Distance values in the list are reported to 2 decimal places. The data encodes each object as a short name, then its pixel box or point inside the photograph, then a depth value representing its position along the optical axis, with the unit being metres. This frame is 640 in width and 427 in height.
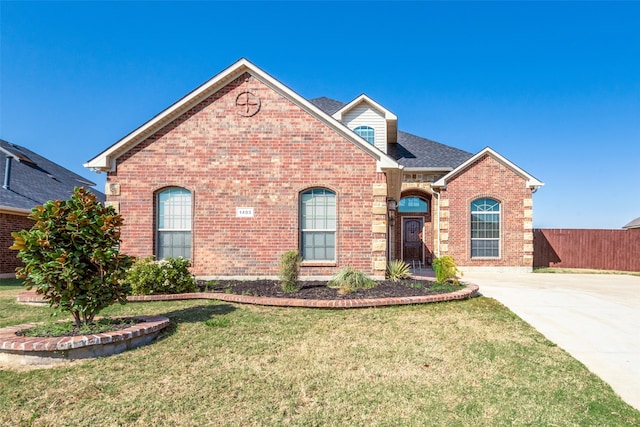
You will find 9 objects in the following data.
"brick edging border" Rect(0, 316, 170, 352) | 4.84
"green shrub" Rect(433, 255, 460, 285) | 10.06
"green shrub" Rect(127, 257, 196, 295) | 8.84
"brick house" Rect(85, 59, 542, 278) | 10.80
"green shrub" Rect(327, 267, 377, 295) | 9.47
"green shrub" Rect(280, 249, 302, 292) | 9.09
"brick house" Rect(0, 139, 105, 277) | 15.03
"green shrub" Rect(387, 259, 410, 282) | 10.96
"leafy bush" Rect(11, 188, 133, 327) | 5.22
